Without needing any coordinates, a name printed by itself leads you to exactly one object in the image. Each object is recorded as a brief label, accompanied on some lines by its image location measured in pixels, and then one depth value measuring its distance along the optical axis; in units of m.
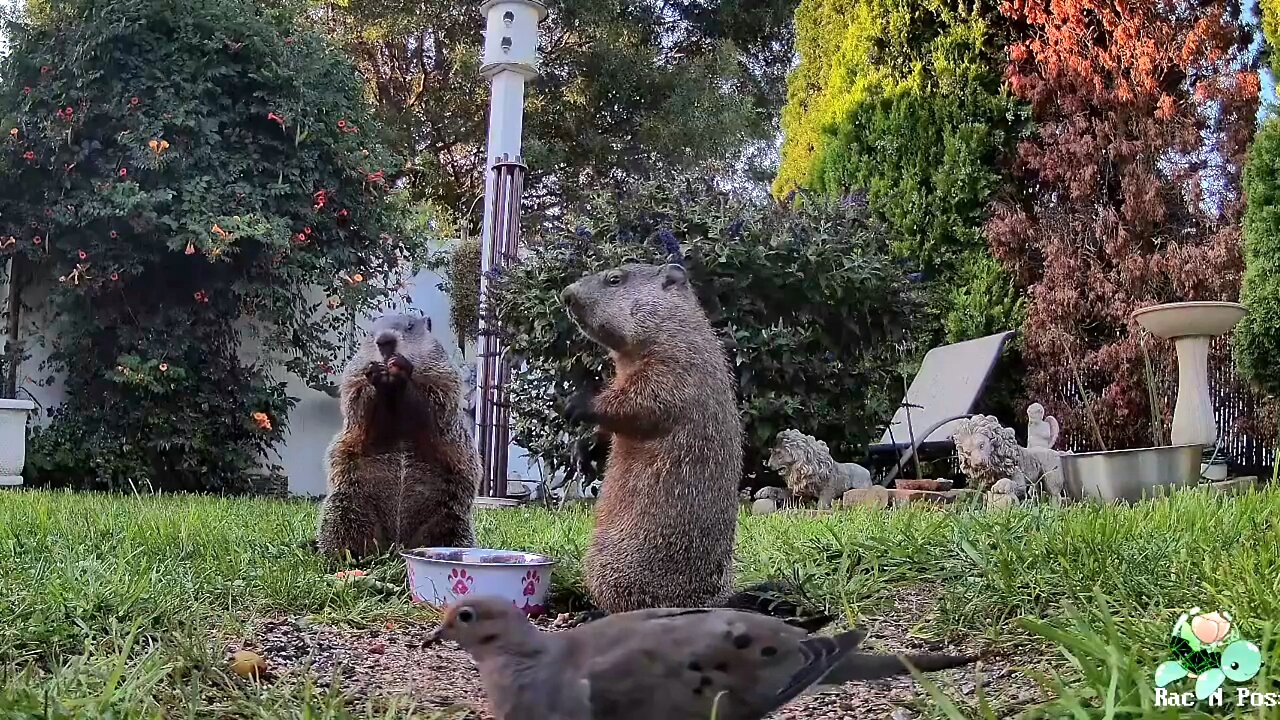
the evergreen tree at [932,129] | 9.05
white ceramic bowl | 2.16
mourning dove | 1.12
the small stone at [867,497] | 5.31
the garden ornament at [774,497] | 5.66
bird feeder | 6.77
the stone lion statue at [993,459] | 5.36
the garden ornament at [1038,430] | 6.61
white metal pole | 6.75
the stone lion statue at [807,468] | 5.50
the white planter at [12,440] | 6.75
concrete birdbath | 5.61
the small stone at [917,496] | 5.18
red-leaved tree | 8.59
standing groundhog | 2.04
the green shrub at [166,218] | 7.41
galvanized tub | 4.65
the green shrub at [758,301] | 5.67
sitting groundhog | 2.63
